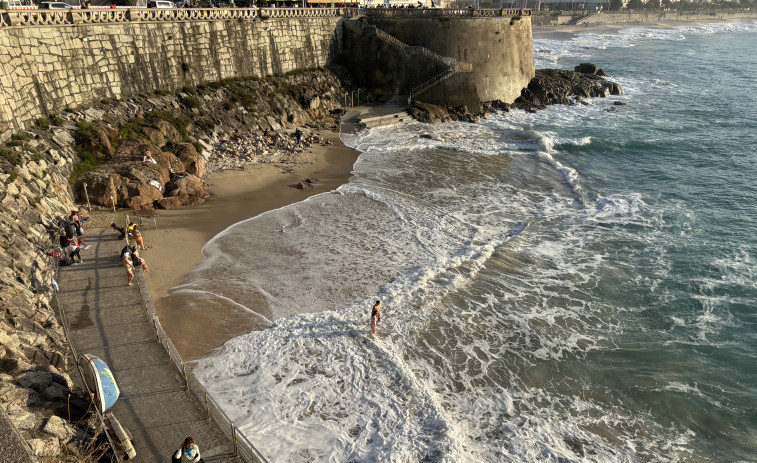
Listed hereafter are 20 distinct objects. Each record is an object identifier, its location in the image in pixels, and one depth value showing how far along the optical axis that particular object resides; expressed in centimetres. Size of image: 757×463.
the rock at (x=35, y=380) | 941
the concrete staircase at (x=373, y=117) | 3494
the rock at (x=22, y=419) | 819
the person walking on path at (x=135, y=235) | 1750
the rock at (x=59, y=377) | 997
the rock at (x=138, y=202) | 2048
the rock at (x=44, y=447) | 771
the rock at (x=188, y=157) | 2423
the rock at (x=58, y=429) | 838
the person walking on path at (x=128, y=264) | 1452
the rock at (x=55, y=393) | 942
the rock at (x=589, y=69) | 5516
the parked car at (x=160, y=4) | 3020
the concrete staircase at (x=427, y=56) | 3862
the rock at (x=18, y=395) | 866
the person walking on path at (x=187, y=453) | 838
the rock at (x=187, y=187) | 2189
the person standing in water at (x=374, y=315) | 1458
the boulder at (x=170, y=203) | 2122
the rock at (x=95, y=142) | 2188
